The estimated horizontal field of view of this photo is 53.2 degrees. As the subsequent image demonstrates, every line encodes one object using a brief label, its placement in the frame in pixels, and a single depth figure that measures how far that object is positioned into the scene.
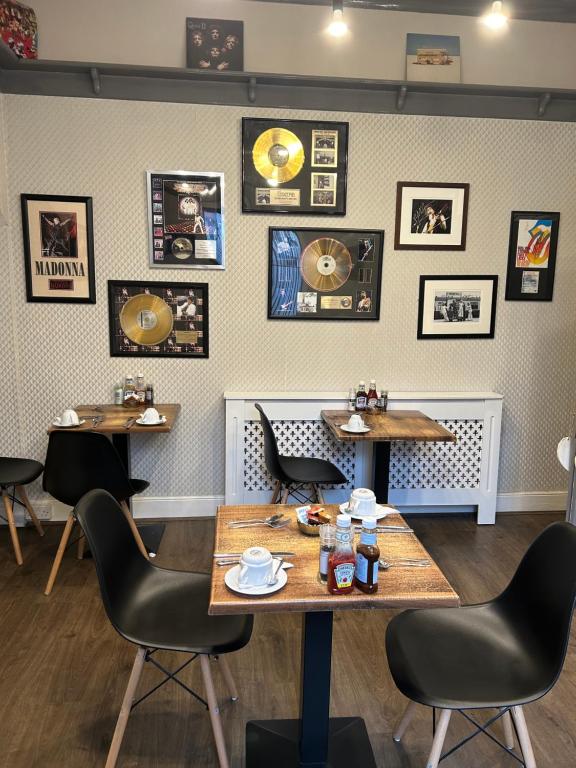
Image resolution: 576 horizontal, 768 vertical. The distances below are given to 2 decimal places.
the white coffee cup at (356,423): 3.28
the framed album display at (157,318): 3.71
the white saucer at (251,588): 1.53
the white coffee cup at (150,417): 3.28
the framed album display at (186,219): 3.63
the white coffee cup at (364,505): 1.97
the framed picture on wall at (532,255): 3.90
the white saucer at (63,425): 3.22
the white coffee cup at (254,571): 1.56
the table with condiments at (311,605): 1.52
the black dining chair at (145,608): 1.73
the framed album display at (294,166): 3.63
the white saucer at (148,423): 3.26
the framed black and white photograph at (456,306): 3.91
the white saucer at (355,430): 3.24
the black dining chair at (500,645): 1.56
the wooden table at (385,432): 3.20
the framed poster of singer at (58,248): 3.57
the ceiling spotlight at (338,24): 2.63
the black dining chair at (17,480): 3.20
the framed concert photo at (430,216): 3.80
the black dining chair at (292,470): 3.31
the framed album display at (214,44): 3.49
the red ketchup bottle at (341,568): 1.53
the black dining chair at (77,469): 2.90
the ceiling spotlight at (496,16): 2.57
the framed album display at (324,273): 3.77
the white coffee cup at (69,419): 3.23
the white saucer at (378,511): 1.96
